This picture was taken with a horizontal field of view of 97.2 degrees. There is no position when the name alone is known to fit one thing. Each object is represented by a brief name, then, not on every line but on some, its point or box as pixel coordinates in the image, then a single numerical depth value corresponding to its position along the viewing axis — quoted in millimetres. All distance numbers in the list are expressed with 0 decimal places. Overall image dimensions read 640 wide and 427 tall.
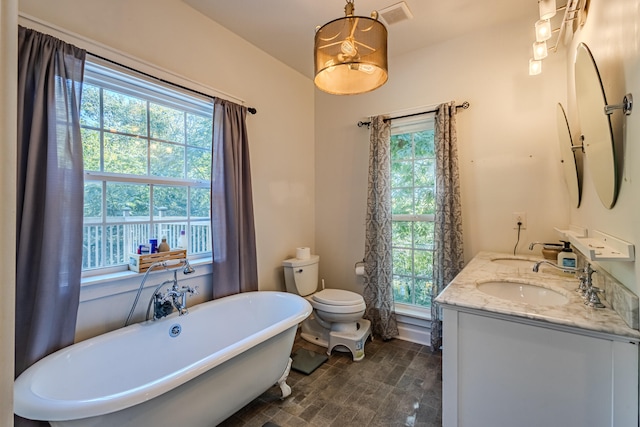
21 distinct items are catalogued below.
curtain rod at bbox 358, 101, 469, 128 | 2428
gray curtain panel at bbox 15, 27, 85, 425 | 1321
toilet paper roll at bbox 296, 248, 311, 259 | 2873
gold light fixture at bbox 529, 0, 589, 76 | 1596
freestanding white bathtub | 1060
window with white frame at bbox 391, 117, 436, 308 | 2705
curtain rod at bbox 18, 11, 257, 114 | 1392
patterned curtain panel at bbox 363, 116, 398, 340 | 2709
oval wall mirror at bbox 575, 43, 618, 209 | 1141
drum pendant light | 1409
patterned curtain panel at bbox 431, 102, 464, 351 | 2363
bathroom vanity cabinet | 1004
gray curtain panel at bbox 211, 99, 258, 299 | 2162
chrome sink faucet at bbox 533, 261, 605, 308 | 1205
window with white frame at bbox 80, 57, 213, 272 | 1685
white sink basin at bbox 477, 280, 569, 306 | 1547
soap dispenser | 1728
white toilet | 2422
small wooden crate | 1772
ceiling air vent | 2068
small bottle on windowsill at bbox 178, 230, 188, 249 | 2057
